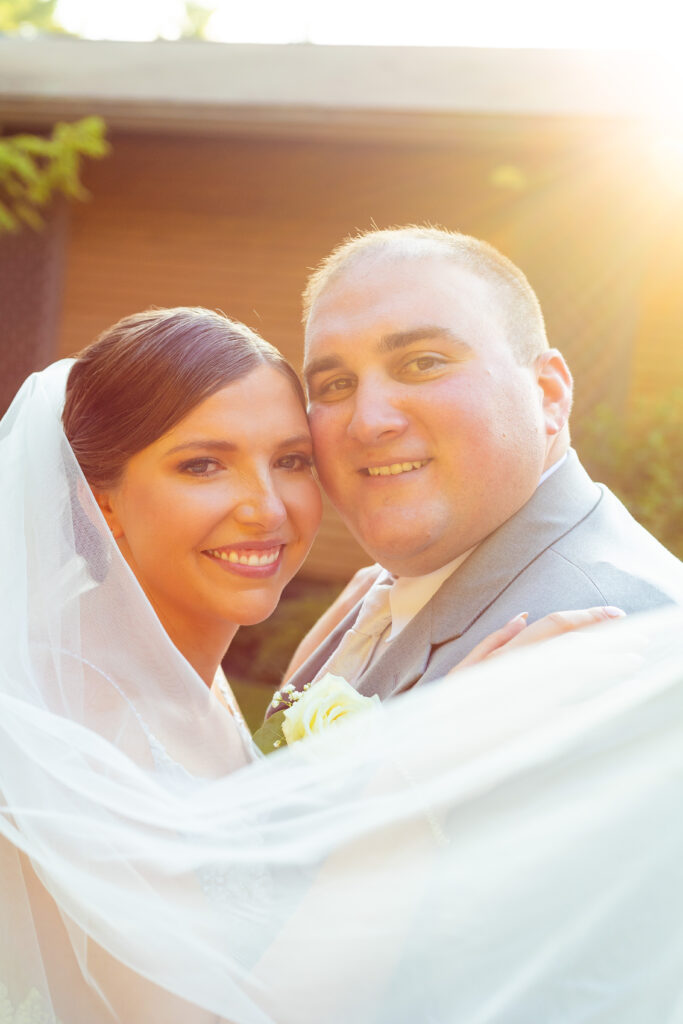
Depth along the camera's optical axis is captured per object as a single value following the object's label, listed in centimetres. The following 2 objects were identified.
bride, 181
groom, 239
